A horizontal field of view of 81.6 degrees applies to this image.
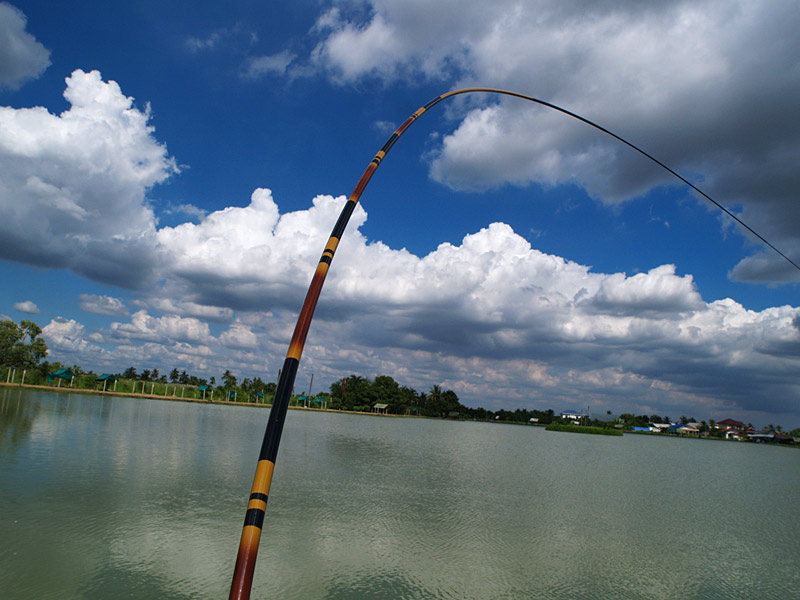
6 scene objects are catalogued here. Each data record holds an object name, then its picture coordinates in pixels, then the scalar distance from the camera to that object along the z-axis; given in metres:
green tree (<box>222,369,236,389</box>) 98.44
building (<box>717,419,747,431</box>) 175.16
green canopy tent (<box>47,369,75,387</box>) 61.12
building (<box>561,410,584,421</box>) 160.14
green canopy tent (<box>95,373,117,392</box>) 64.31
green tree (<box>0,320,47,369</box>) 58.03
